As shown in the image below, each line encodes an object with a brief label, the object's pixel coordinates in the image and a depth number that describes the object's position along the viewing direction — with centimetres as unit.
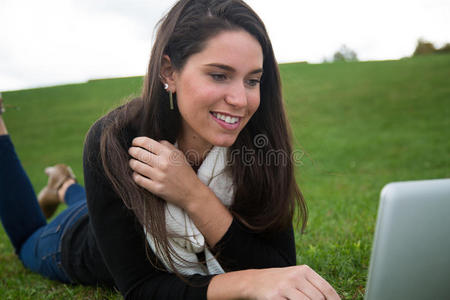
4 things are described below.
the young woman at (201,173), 84
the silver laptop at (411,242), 59
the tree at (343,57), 2126
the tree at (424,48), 2610
